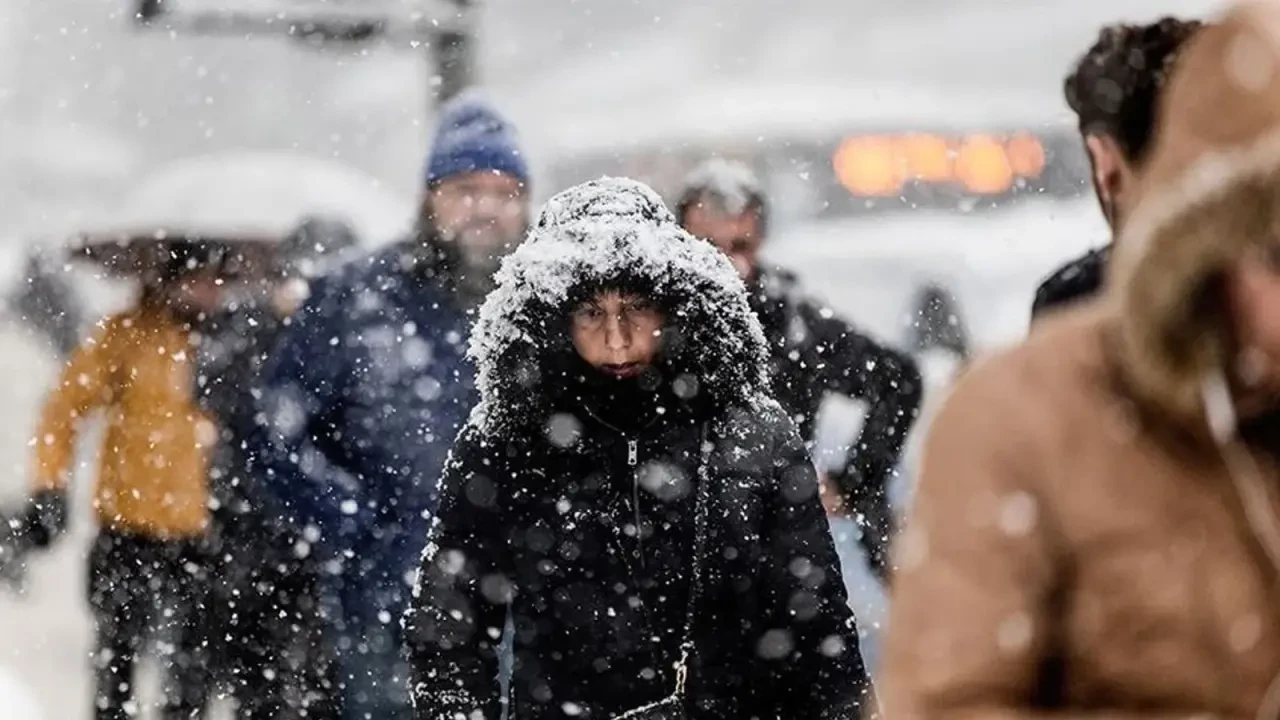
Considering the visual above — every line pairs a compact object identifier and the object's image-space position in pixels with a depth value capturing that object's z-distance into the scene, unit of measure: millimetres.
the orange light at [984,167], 34000
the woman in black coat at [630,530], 6691
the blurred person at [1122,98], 4783
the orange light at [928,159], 32687
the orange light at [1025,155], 36437
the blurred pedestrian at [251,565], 10648
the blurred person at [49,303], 23922
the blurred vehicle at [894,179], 35156
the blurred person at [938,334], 20781
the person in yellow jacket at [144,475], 12234
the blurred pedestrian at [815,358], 10484
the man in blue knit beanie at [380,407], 9461
